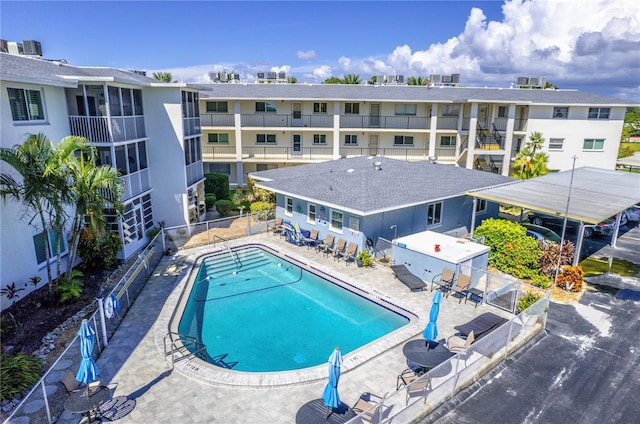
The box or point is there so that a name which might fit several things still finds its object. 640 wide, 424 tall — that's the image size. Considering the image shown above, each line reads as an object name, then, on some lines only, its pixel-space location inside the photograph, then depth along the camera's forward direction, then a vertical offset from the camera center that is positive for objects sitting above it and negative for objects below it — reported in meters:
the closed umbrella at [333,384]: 9.43 -6.31
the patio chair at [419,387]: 10.12 -6.90
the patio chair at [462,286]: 16.53 -7.05
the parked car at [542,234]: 21.86 -6.62
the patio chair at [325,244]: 22.19 -7.29
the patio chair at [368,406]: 9.02 -7.21
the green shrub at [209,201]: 31.27 -6.80
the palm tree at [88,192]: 14.70 -2.96
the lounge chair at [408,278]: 17.48 -7.28
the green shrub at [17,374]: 10.72 -7.19
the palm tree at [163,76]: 48.84 +4.35
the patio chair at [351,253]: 20.89 -7.24
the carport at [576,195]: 19.19 -4.59
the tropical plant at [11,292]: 14.78 -6.61
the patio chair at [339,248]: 21.53 -7.15
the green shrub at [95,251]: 18.80 -6.50
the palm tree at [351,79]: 66.69 +5.51
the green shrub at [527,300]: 15.35 -7.09
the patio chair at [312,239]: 23.22 -7.24
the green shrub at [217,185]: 32.97 -5.89
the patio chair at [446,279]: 17.12 -7.00
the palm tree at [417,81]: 67.06 +5.43
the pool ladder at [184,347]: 12.69 -7.67
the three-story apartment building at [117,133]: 15.62 -1.05
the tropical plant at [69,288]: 15.62 -6.88
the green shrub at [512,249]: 19.53 -6.59
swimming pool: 14.27 -8.41
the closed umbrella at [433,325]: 12.18 -6.36
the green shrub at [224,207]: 29.59 -6.88
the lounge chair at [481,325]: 13.38 -7.14
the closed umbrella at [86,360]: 9.82 -6.05
